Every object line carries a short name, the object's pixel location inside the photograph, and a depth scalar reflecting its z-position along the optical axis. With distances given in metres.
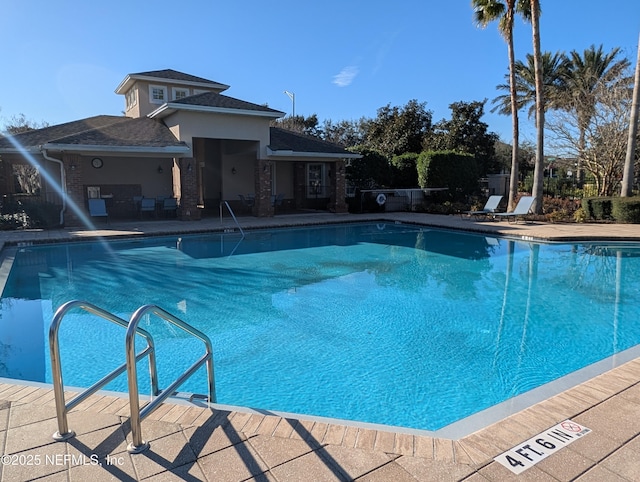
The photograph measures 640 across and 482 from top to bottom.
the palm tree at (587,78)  22.91
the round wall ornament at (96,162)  19.28
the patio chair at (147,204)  18.66
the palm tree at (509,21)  19.30
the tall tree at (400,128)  29.11
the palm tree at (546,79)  32.01
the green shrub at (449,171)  23.56
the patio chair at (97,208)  17.12
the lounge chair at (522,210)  18.09
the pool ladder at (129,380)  2.75
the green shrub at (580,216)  18.20
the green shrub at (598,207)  17.95
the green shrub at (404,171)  25.16
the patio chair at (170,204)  18.91
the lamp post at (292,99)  35.75
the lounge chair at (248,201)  22.34
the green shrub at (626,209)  17.02
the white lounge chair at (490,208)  19.14
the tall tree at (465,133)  29.47
